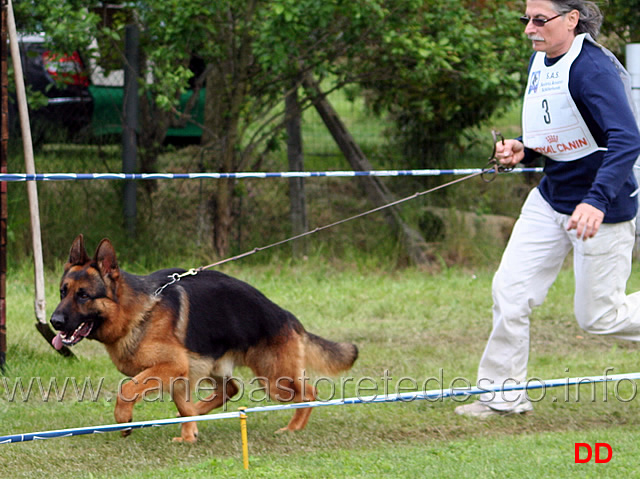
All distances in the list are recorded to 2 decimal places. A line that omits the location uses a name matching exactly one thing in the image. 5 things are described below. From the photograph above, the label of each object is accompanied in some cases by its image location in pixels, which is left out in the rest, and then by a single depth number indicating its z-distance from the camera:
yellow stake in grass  7.83
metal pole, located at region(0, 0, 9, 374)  11.43
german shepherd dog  8.62
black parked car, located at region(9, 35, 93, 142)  18.31
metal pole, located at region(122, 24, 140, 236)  18.44
